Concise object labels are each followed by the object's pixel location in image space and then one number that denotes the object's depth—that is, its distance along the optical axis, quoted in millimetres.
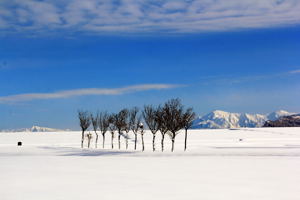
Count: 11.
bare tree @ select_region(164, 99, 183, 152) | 45638
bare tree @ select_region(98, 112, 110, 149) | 59975
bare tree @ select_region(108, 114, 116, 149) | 58378
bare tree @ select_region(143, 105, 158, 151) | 49312
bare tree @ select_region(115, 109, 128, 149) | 55031
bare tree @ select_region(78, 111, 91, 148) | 62044
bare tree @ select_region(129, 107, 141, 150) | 56000
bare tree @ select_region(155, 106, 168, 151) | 46031
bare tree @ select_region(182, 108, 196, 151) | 46500
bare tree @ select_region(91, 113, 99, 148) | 64812
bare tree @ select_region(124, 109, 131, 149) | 56534
